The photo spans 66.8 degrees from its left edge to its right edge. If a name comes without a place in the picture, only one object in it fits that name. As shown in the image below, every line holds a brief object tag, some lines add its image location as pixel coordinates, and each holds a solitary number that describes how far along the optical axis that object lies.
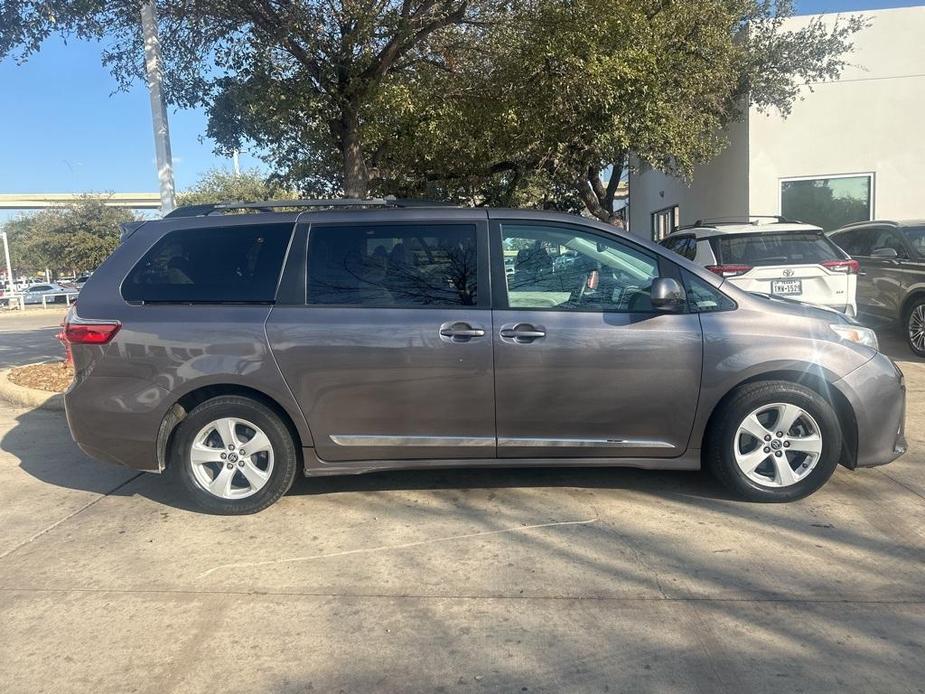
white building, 12.73
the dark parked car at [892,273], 8.66
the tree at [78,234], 37.59
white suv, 7.50
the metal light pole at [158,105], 8.01
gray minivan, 4.14
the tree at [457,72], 7.88
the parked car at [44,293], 36.81
